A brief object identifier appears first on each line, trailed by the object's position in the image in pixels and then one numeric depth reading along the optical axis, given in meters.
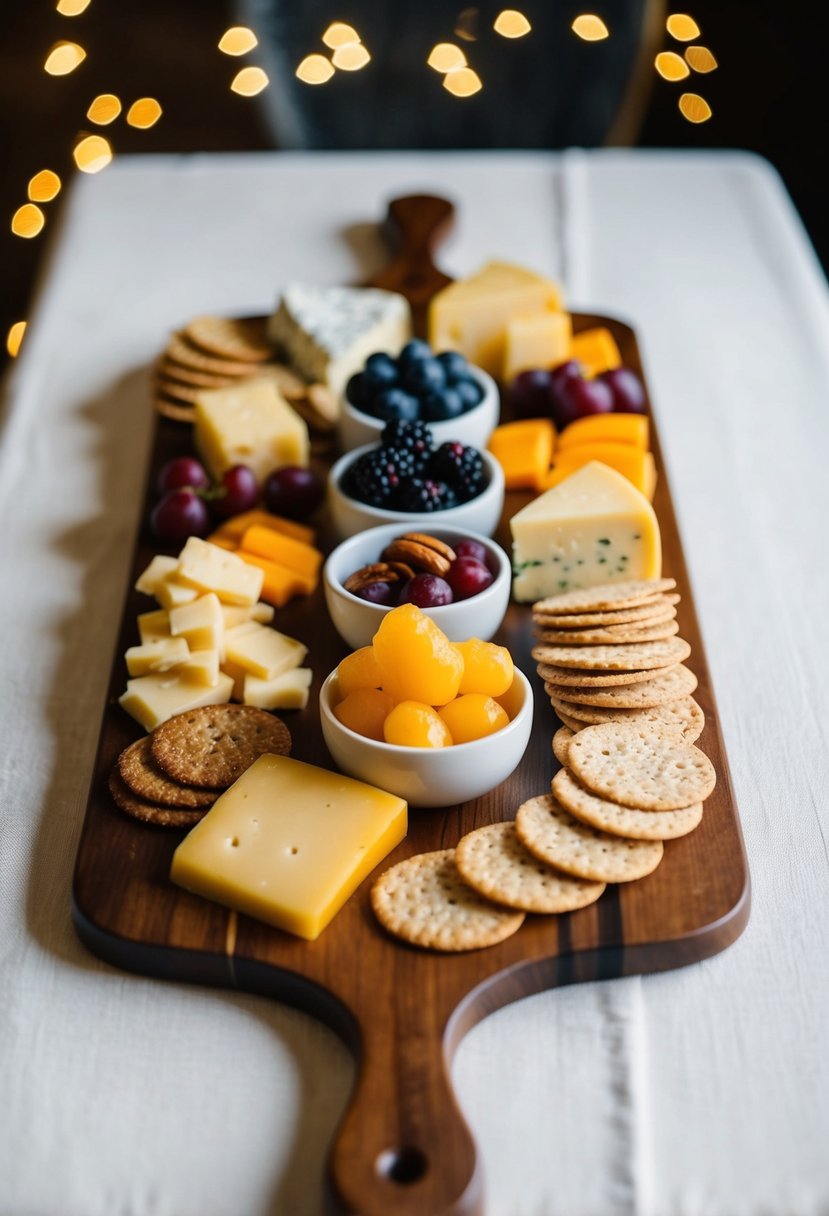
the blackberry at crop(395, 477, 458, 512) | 1.59
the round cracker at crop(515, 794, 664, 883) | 1.14
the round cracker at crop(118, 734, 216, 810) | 1.27
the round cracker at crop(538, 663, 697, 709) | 1.34
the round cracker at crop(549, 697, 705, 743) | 1.33
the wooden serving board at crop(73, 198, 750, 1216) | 0.96
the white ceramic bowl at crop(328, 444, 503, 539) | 1.59
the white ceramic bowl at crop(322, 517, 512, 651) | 1.43
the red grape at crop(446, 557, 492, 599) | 1.46
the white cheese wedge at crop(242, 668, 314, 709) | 1.43
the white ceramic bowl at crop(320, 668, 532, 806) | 1.22
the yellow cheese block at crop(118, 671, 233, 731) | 1.40
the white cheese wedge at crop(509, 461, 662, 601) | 1.57
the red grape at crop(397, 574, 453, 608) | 1.43
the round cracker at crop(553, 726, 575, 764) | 1.29
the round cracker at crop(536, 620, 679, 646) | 1.39
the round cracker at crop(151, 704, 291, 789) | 1.29
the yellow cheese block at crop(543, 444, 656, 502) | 1.73
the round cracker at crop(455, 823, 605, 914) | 1.12
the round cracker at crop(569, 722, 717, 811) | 1.20
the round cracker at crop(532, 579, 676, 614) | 1.42
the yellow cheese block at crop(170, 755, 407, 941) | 1.14
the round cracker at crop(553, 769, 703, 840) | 1.17
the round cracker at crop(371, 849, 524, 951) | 1.11
